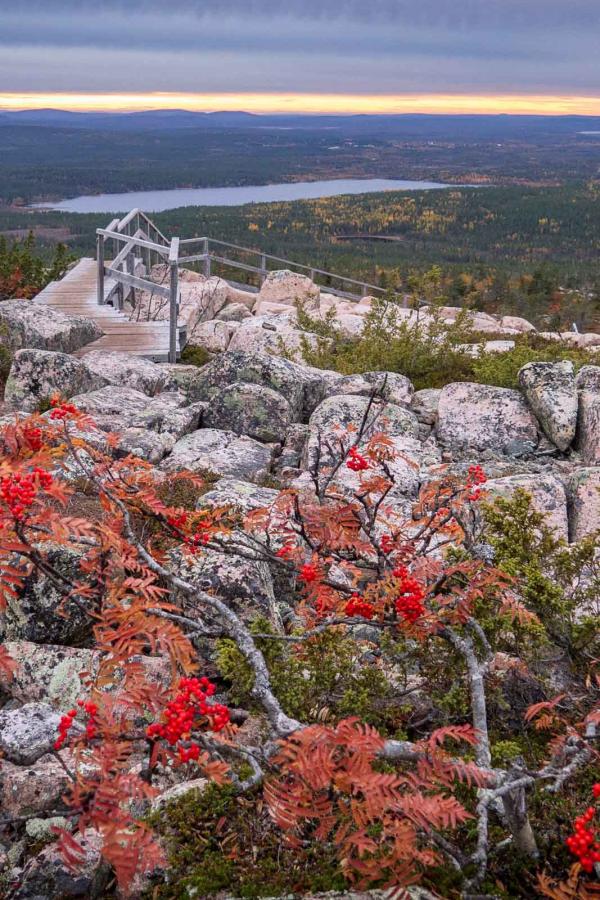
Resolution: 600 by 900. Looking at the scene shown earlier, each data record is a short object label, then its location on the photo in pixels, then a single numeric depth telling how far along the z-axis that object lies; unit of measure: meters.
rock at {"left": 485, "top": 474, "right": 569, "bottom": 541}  6.41
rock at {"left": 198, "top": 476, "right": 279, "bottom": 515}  5.75
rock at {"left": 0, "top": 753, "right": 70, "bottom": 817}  3.78
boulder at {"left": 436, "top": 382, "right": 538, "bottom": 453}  8.72
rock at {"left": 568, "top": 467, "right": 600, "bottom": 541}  6.43
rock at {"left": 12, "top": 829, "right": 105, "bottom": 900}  3.22
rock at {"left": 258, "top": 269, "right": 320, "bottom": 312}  23.22
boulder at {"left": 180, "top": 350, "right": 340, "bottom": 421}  9.46
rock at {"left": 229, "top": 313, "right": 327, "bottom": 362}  13.16
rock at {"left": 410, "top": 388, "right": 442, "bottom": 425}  9.56
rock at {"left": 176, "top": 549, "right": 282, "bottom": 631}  5.03
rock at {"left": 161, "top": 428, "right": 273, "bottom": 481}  7.33
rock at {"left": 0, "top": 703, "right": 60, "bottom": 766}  3.88
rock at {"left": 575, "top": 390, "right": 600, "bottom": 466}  8.30
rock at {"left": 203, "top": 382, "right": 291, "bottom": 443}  8.62
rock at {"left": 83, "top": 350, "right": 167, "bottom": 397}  9.88
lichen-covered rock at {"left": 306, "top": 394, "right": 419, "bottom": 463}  7.91
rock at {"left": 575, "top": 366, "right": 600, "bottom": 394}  9.26
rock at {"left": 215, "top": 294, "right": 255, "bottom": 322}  20.39
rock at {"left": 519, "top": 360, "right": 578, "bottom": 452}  8.53
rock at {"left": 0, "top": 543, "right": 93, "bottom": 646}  4.96
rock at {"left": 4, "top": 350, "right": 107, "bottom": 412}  9.03
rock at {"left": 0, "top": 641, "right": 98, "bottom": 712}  4.58
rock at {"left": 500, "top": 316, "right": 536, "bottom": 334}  27.55
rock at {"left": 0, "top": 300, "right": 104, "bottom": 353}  10.94
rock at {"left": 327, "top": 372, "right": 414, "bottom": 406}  9.50
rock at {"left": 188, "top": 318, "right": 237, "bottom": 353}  15.57
